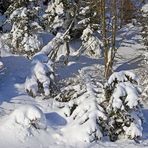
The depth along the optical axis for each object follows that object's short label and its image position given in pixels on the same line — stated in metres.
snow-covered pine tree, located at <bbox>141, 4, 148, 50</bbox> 19.24
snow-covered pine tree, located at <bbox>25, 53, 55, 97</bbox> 13.92
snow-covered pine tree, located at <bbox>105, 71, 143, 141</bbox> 11.51
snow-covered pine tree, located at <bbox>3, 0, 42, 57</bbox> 17.88
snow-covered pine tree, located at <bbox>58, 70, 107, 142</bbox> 11.09
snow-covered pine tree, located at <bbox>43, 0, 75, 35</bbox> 19.23
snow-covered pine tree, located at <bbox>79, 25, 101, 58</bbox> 19.31
